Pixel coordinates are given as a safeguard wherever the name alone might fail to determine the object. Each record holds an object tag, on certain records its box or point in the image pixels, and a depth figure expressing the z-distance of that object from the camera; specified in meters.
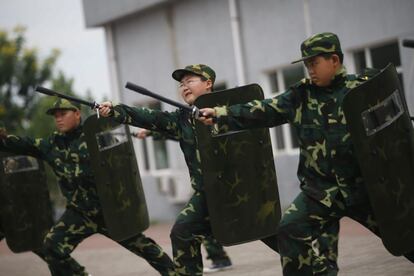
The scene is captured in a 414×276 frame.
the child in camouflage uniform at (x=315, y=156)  6.16
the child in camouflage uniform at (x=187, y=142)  7.48
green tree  42.53
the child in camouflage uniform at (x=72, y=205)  9.16
